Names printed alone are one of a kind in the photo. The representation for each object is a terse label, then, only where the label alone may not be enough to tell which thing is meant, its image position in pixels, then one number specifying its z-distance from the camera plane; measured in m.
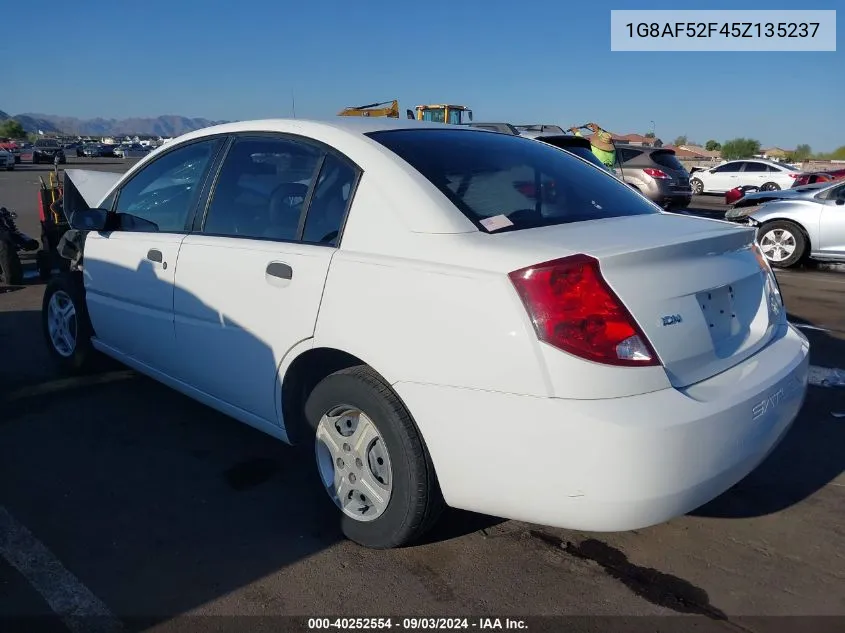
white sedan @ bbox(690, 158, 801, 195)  22.91
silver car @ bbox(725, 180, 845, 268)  9.58
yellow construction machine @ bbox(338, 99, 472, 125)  19.86
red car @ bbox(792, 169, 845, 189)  20.58
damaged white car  2.18
